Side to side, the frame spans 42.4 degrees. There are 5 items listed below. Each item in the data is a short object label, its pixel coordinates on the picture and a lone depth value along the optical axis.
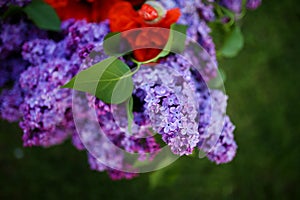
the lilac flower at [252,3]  0.58
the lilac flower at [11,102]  0.53
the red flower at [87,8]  0.54
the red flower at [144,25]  0.48
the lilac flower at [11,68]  0.56
